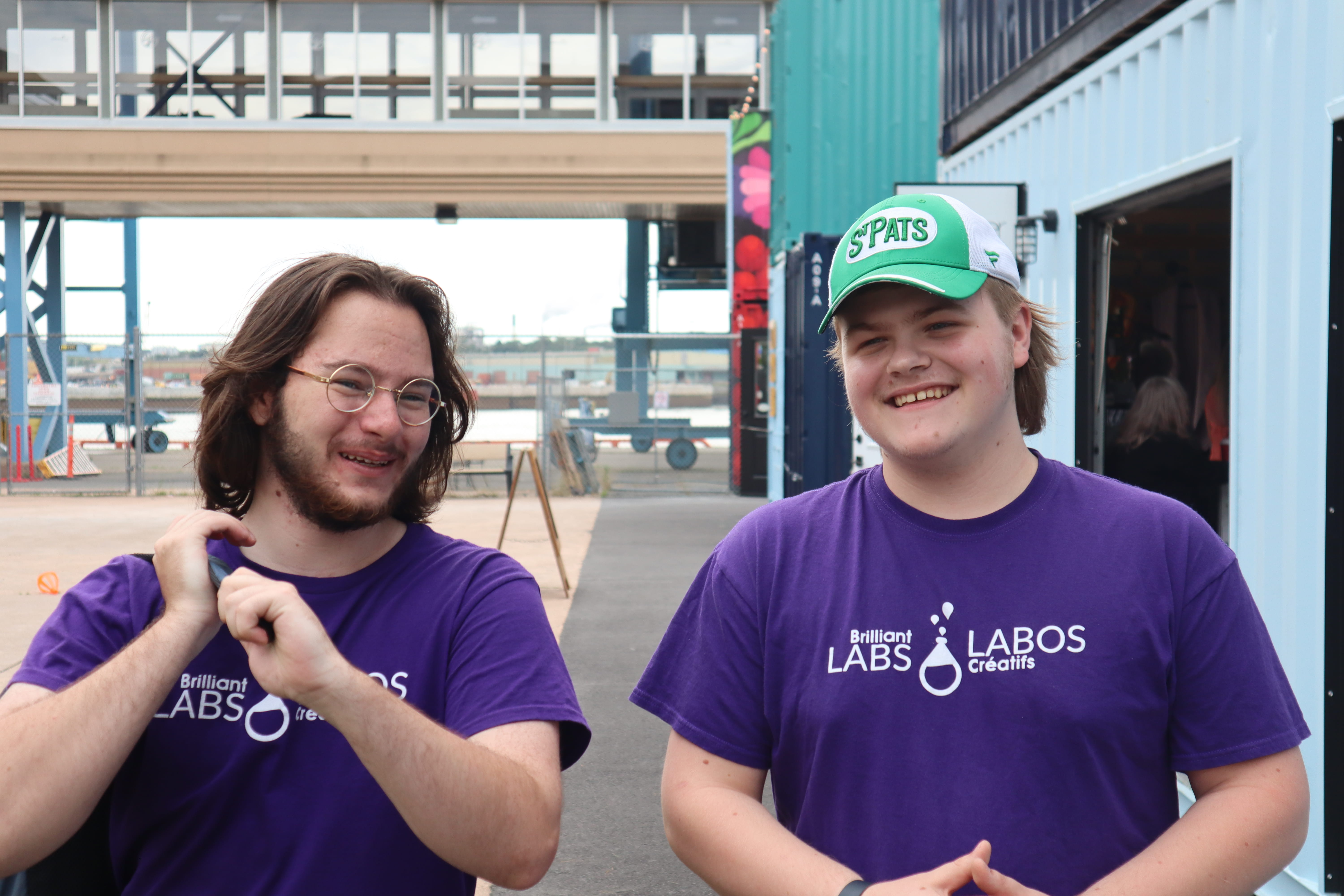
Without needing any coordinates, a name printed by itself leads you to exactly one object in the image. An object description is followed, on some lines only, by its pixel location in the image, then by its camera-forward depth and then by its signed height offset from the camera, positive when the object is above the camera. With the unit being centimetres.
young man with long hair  163 -41
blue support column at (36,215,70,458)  2300 +244
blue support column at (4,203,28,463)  2141 +244
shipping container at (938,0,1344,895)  346 +59
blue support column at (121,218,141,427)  2417 +288
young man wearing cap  171 -41
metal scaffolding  1877 +115
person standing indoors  682 -29
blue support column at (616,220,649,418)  2670 +294
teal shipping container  1073 +280
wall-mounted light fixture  589 +84
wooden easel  927 -83
